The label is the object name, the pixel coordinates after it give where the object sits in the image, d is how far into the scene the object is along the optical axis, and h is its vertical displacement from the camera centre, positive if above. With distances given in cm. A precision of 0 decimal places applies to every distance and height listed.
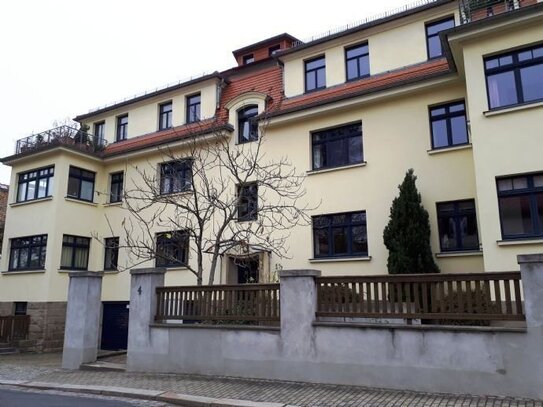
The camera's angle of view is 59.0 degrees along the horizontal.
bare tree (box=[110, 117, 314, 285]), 1608 +400
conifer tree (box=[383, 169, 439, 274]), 1273 +200
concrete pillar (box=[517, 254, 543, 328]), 723 +34
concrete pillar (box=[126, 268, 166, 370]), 1111 +8
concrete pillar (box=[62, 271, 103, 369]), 1219 -21
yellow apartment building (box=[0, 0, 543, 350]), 1138 +514
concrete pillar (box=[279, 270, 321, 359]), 906 +0
